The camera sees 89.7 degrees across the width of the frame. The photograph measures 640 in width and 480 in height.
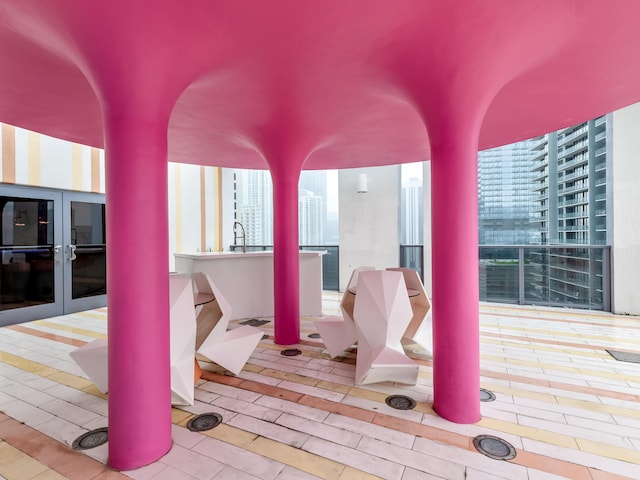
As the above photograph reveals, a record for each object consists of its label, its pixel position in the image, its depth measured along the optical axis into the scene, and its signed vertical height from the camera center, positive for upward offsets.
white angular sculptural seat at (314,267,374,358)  3.38 -0.99
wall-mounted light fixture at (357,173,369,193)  7.29 +1.26
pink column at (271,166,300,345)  4.02 -0.21
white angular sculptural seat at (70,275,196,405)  2.48 -0.89
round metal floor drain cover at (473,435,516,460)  1.90 -1.29
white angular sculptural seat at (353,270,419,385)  2.74 -0.81
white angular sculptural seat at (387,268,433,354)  3.53 -0.86
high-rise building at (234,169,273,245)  9.12 +1.13
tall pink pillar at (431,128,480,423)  2.26 -0.27
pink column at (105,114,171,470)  1.85 -0.29
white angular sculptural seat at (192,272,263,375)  3.01 -0.95
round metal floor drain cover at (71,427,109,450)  2.06 -1.32
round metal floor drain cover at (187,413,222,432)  2.23 -1.31
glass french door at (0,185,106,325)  5.05 -0.22
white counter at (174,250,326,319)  5.16 -0.66
